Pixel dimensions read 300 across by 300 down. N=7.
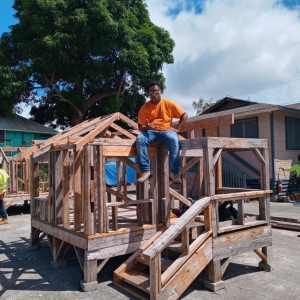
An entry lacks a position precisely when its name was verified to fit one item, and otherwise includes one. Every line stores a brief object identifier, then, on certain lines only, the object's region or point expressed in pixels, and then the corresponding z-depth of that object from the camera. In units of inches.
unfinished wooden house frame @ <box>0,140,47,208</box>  522.0
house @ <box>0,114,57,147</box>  816.3
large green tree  712.4
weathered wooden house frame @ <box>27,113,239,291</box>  216.1
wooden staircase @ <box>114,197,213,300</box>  175.2
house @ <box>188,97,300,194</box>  625.9
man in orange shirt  223.3
